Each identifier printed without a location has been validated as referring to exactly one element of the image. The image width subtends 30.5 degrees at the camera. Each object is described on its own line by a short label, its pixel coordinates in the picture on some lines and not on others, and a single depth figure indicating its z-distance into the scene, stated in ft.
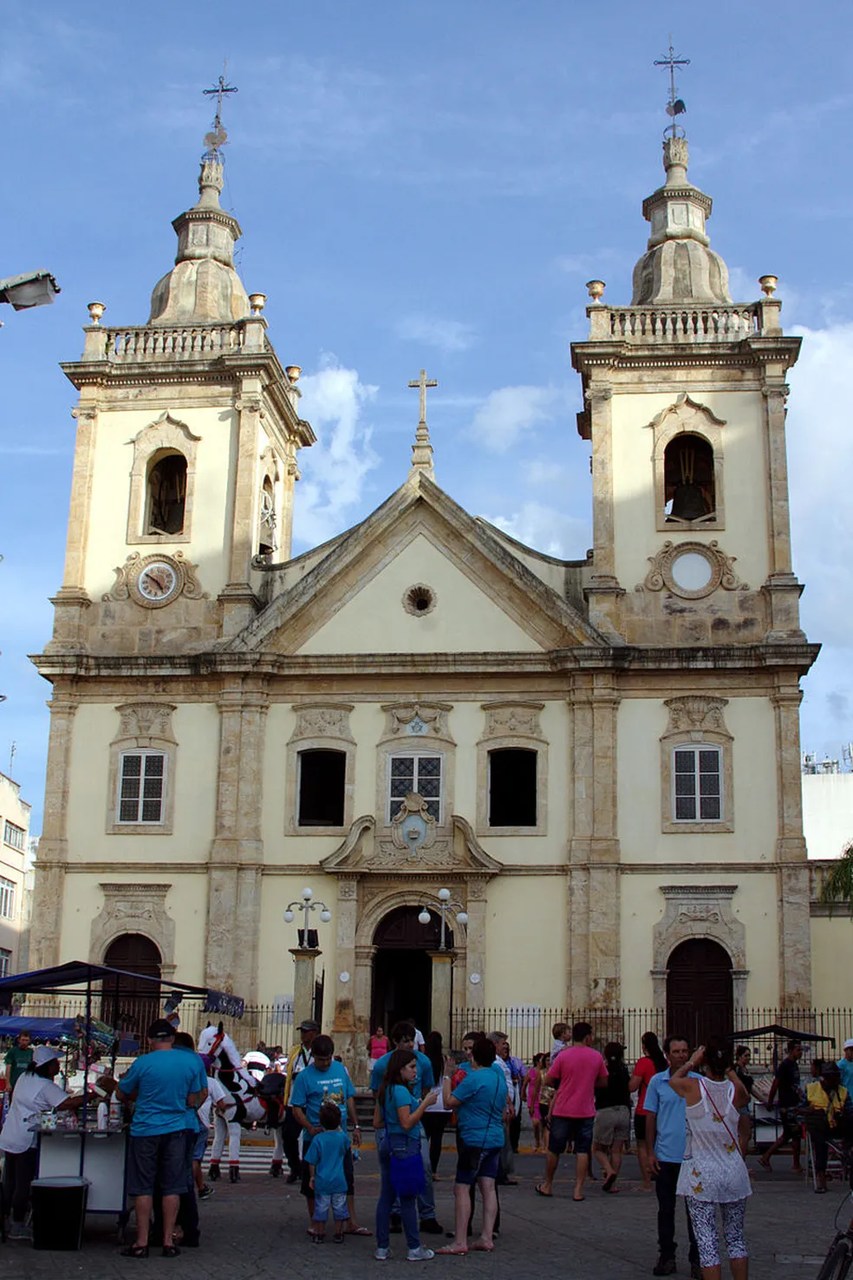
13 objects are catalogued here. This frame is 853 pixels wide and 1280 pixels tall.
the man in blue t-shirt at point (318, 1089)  41.11
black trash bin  39.60
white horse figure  55.88
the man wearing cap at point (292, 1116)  49.75
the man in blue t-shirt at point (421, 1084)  41.45
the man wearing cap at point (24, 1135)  41.93
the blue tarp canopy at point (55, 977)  45.14
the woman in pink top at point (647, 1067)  52.14
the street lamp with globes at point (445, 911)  86.48
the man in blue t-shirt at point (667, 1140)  36.86
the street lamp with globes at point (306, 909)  85.46
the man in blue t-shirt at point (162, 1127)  38.65
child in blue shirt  40.45
